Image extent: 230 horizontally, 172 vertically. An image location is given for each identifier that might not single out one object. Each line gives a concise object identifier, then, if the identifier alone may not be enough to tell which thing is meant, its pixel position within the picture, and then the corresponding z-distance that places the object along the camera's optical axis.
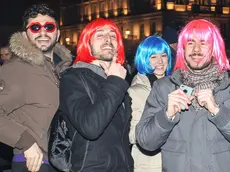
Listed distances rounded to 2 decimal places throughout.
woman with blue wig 4.62
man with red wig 3.36
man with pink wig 3.22
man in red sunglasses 3.66
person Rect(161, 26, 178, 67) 6.56
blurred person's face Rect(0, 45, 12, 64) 8.85
